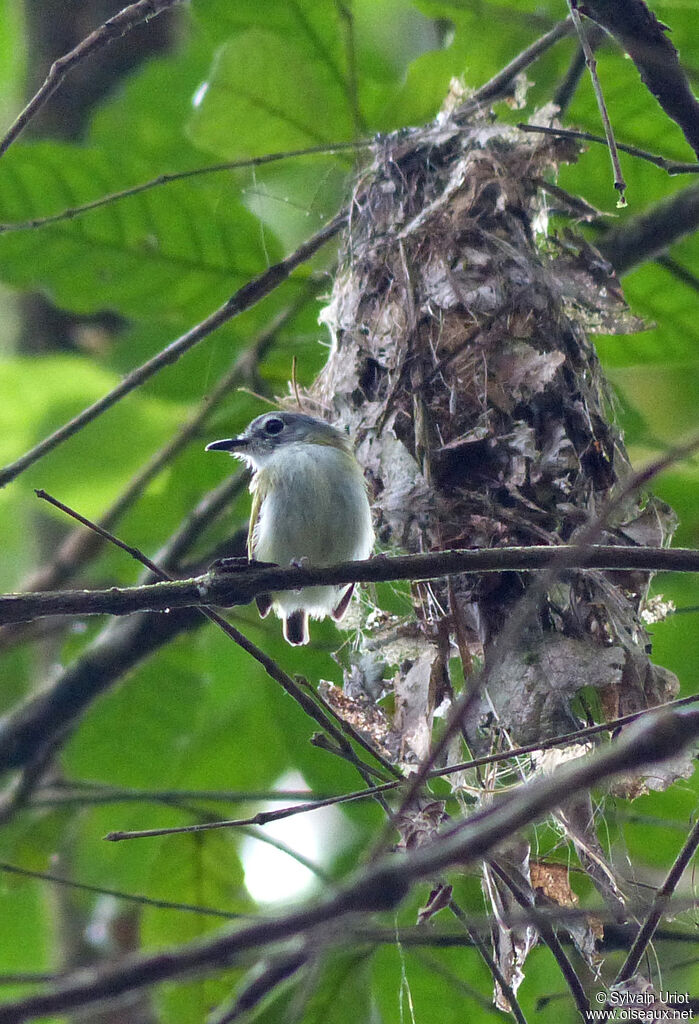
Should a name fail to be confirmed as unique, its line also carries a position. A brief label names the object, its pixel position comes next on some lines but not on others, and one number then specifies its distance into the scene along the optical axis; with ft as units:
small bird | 23.36
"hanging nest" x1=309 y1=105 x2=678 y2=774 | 20.22
